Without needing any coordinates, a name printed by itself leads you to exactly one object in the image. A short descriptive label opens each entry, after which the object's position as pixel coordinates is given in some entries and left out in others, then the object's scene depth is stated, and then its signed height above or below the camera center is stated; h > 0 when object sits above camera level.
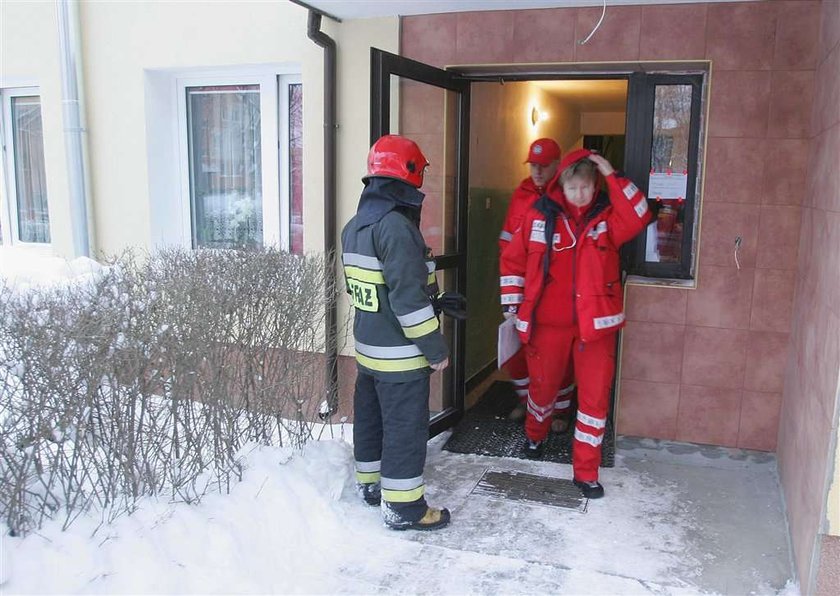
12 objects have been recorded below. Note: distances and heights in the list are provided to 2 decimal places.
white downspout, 5.82 +0.46
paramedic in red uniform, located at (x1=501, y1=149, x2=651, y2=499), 3.95 -0.54
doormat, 4.63 -1.69
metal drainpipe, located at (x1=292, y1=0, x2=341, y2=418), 4.80 -0.02
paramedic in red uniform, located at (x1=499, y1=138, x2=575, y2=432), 4.92 -0.05
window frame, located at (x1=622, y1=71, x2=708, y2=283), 4.45 +0.16
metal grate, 3.94 -1.69
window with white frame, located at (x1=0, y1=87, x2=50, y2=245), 6.63 +0.04
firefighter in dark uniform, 3.28 -0.61
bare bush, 2.74 -0.86
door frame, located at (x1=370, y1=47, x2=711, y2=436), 3.92 +0.60
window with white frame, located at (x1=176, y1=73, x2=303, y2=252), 5.74 +0.17
